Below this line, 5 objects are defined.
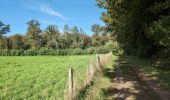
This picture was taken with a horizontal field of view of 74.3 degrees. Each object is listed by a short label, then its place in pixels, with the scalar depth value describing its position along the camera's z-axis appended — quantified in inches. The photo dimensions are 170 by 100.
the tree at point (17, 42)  1803.2
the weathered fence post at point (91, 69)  208.0
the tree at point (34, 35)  1662.3
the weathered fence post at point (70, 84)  128.4
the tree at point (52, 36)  1732.8
